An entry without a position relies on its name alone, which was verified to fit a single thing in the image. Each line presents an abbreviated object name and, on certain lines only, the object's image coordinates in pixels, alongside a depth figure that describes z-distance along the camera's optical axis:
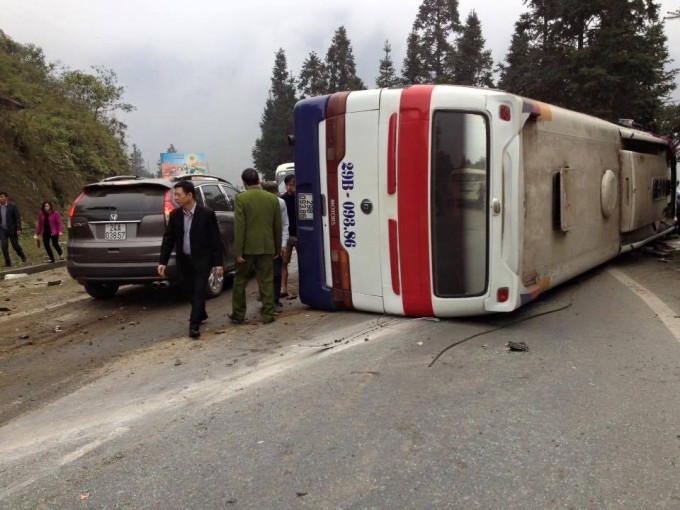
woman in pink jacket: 12.78
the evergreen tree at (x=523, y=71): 25.64
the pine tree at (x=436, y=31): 52.19
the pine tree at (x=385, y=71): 61.88
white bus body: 5.24
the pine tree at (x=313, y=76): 64.00
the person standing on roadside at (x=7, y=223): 12.13
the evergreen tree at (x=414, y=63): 52.84
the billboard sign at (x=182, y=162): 56.67
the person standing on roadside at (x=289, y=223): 7.67
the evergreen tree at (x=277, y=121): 73.75
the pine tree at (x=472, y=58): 47.19
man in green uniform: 6.19
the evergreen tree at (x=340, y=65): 63.16
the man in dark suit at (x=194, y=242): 5.85
